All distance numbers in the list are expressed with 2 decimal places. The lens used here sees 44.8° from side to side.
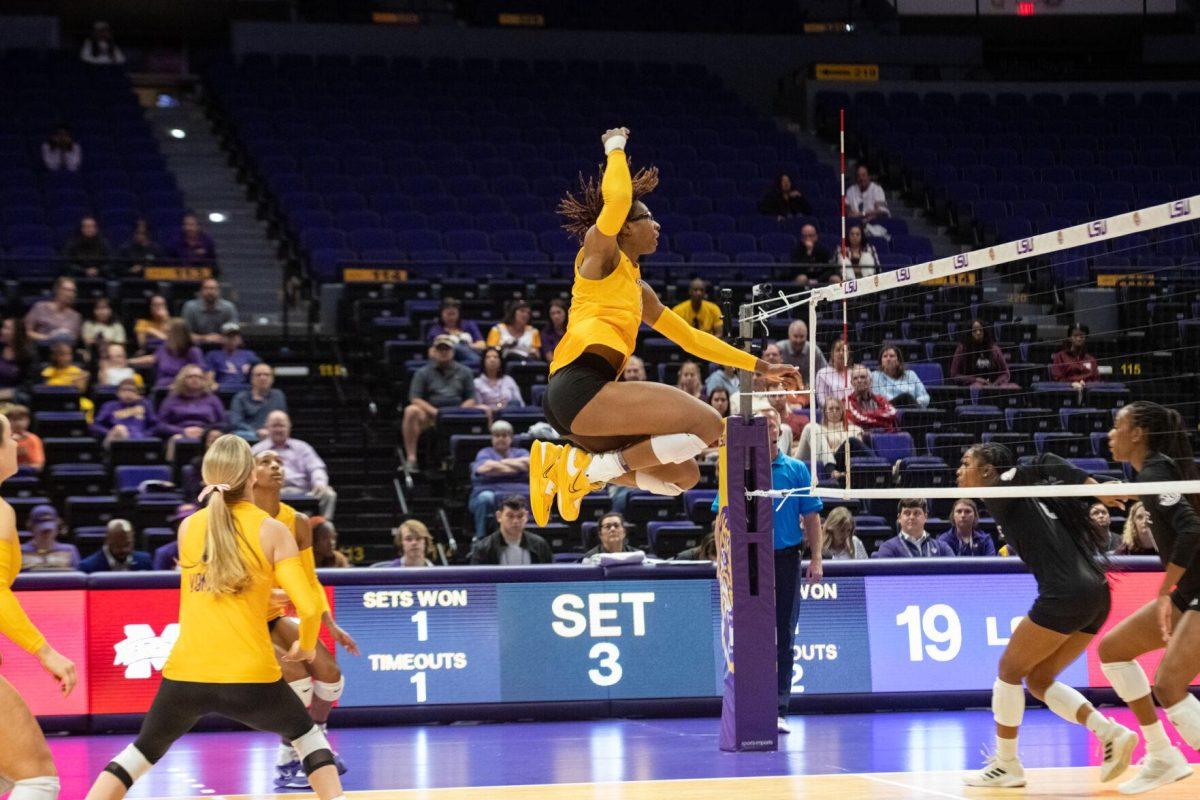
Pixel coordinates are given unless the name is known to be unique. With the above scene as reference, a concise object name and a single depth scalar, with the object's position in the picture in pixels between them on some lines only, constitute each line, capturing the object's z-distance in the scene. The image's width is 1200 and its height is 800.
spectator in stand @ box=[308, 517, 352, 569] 9.77
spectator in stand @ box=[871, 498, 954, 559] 10.95
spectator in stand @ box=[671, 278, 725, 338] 14.23
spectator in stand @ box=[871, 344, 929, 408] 11.63
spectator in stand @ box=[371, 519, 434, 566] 10.45
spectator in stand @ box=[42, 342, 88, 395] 12.95
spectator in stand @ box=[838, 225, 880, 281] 16.15
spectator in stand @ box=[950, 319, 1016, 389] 12.36
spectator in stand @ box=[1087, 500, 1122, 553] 10.56
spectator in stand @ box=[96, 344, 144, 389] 12.92
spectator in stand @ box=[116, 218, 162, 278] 15.54
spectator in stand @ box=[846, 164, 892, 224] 18.64
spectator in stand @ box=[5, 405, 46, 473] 11.22
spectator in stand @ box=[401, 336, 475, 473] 13.08
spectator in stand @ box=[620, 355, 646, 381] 12.74
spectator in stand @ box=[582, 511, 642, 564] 10.63
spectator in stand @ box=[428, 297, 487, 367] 13.83
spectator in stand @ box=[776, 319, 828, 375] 13.04
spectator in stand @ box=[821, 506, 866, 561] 11.06
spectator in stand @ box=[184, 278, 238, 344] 14.02
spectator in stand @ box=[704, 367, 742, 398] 13.02
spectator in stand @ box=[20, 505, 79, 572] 10.38
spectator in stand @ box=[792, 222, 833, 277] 16.98
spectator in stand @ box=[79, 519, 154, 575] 10.33
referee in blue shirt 9.14
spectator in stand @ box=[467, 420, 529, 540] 11.81
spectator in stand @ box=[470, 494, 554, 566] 10.59
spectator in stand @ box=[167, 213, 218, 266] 15.77
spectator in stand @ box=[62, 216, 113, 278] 15.29
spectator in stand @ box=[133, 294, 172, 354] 13.71
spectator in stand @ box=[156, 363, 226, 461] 12.23
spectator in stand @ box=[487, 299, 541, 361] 14.23
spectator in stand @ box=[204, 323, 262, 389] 13.45
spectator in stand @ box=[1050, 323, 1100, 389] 12.86
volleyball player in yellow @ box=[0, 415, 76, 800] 5.26
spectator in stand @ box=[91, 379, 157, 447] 12.24
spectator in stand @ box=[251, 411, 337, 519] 11.57
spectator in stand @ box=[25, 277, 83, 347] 13.63
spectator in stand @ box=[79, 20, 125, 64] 22.30
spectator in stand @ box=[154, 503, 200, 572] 10.41
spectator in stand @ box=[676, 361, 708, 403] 12.99
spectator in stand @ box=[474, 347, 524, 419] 13.32
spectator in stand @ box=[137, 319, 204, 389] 12.84
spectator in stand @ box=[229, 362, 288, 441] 12.41
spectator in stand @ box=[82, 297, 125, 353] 13.64
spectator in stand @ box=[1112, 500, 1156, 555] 11.00
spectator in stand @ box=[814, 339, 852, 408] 10.51
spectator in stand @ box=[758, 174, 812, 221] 19.42
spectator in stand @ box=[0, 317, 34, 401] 12.88
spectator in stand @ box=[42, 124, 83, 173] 17.73
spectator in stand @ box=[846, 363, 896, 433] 10.52
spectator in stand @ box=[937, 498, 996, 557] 11.31
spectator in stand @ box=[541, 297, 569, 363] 14.44
